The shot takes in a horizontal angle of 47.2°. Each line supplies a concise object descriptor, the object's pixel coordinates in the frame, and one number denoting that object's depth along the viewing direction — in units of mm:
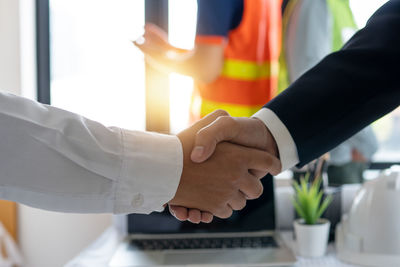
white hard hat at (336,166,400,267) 1102
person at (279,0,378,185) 1645
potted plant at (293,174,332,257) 1227
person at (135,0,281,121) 1498
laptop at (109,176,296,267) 1188
